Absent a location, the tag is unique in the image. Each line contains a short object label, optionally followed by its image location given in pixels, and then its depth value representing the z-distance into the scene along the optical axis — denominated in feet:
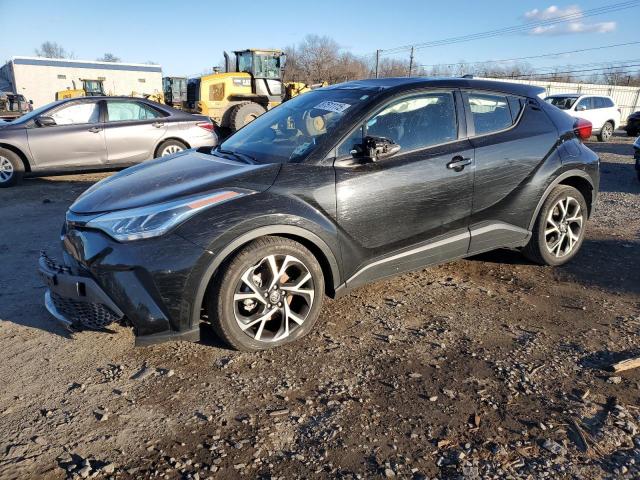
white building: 158.61
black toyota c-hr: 9.27
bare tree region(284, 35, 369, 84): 216.54
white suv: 59.02
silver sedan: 27.07
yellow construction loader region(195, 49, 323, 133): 49.52
